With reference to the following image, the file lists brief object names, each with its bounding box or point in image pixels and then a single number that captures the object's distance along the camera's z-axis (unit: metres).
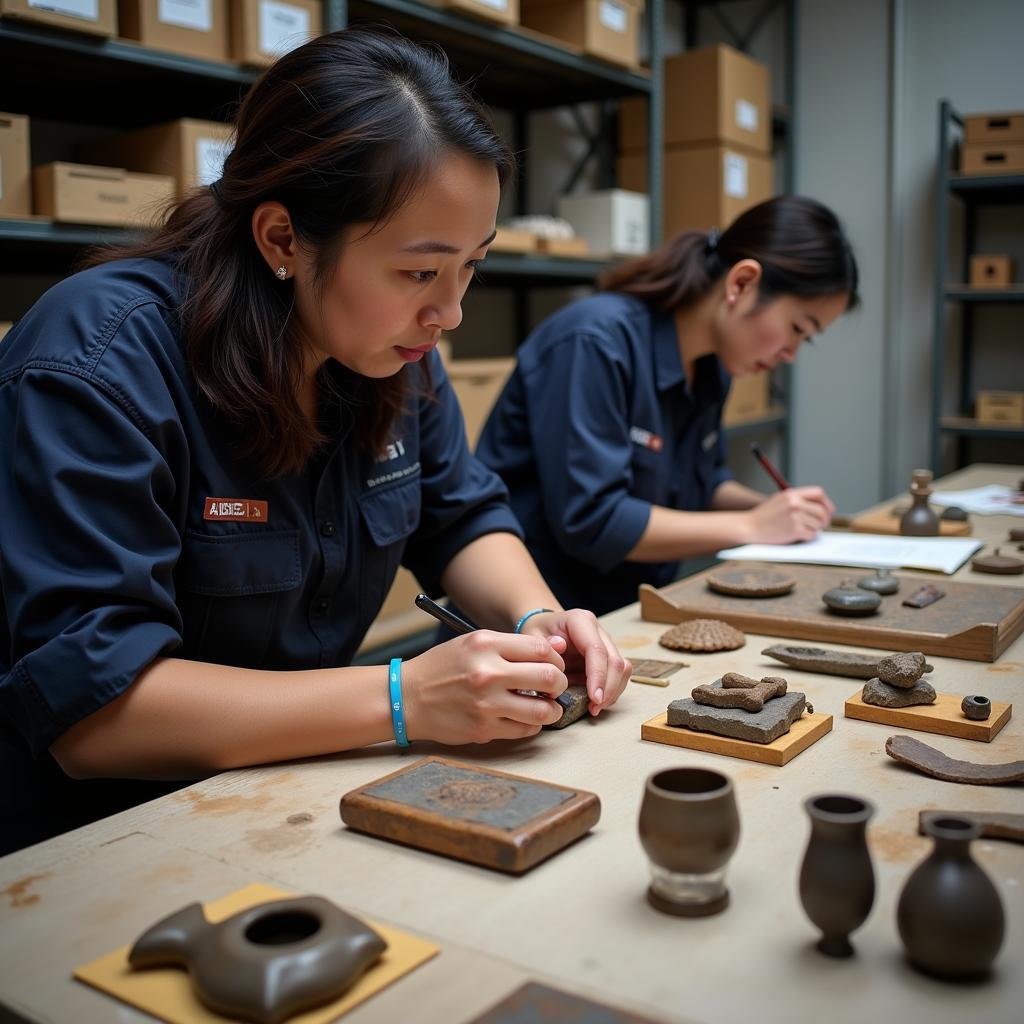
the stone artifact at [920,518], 2.21
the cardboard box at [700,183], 4.10
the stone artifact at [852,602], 1.50
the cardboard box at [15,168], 2.01
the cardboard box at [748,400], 4.49
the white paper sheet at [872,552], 1.87
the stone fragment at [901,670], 1.17
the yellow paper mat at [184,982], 0.67
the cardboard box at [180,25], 2.21
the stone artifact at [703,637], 1.44
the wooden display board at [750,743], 1.05
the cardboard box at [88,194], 2.09
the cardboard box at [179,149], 2.27
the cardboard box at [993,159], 4.15
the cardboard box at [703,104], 4.08
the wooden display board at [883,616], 1.40
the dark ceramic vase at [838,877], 0.70
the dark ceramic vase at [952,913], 0.67
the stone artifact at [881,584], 1.60
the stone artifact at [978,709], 1.12
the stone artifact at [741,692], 1.11
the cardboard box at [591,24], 3.34
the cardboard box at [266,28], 2.36
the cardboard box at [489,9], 2.83
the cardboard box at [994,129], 4.13
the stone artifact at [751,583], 1.64
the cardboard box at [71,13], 1.97
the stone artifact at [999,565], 1.85
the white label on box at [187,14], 2.24
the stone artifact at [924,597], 1.55
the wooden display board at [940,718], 1.12
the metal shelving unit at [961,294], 4.24
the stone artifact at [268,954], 0.66
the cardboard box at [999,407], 4.30
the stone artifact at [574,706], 1.17
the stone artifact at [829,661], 1.31
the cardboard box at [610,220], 3.69
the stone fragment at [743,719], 1.07
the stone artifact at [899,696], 1.17
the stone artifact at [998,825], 0.86
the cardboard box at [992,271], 4.30
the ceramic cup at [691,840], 0.74
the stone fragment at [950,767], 0.99
